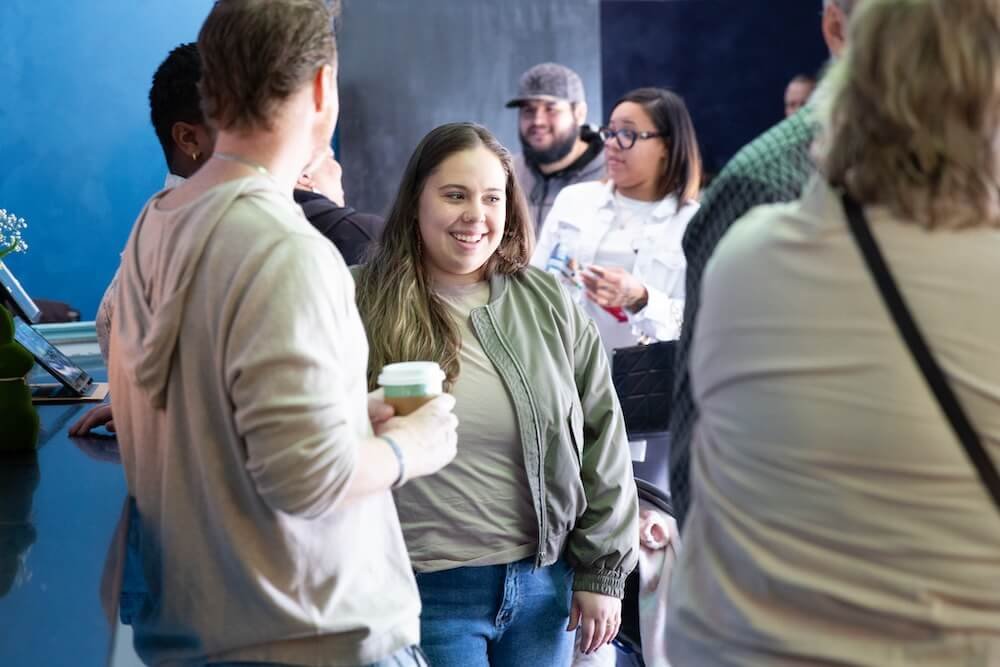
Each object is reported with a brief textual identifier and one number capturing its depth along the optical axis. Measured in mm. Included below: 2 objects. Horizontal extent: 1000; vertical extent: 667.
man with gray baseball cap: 5215
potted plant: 2539
